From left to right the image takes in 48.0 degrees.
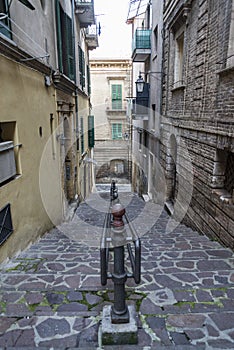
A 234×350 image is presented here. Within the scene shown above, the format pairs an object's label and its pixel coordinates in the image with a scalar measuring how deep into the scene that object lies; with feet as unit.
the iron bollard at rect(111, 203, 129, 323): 7.23
